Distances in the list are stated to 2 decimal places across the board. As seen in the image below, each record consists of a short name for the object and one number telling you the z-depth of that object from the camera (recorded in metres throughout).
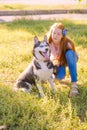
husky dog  4.64
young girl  4.99
